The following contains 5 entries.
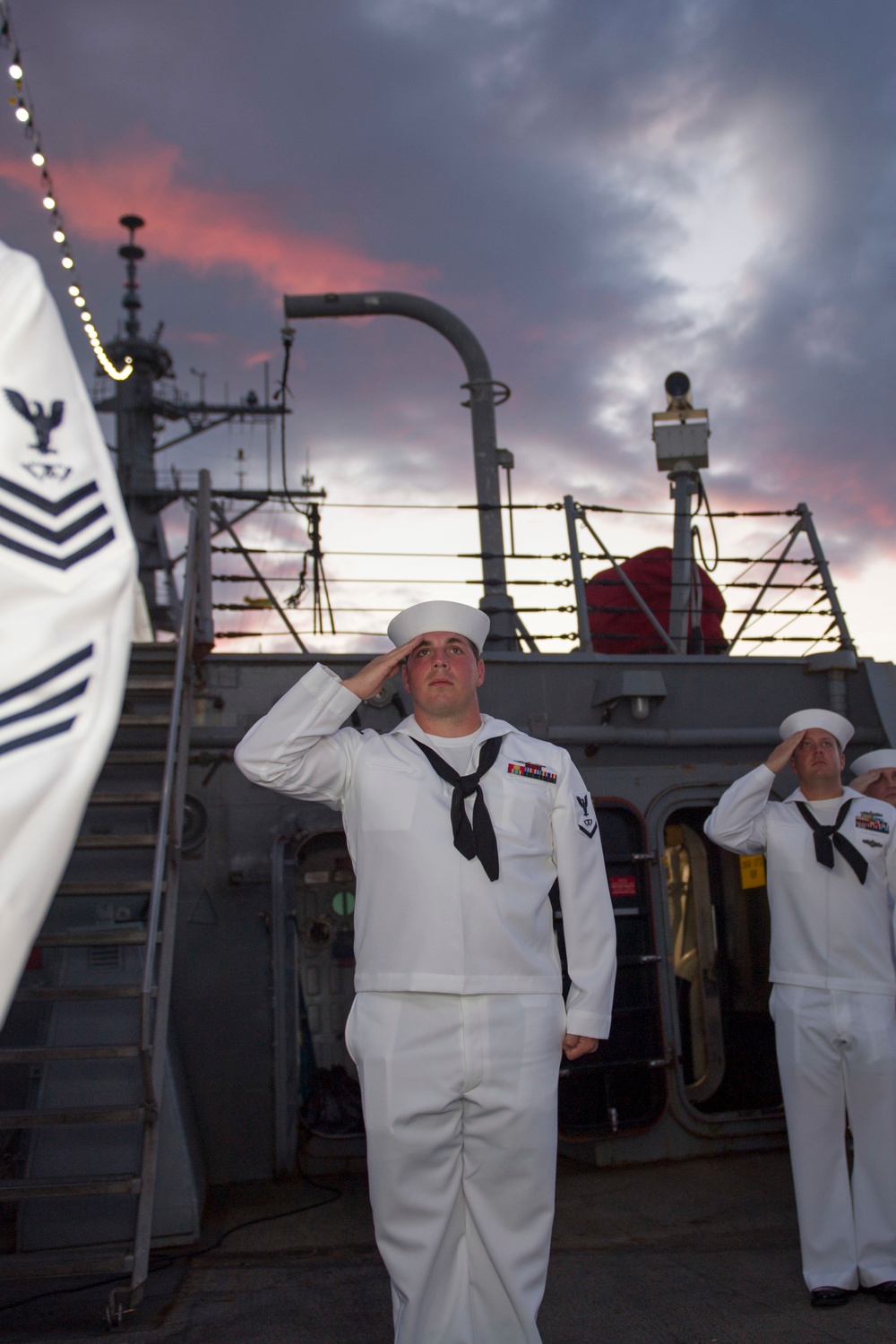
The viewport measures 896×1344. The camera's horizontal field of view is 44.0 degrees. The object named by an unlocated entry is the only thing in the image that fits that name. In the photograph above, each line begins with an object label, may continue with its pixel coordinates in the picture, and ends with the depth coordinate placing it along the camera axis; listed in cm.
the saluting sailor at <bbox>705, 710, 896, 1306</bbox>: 365
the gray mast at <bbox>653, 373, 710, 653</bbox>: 755
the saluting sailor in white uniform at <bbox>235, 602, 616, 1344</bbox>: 264
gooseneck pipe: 743
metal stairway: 357
